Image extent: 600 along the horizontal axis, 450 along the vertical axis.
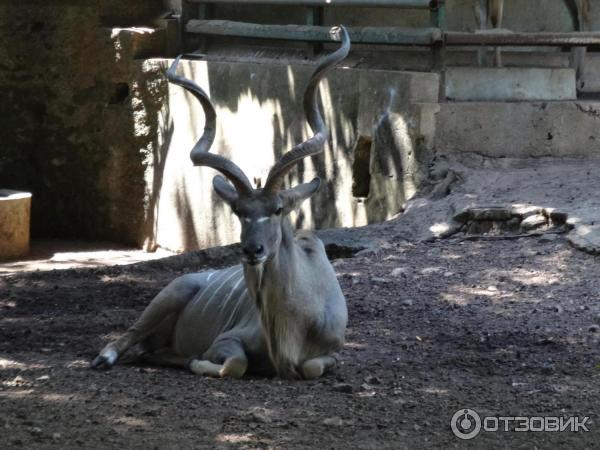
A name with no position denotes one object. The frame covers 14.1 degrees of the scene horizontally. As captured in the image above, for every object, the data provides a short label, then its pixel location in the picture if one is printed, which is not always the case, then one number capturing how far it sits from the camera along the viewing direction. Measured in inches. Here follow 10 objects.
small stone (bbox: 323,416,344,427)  342.5
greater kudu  402.5
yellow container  873.3
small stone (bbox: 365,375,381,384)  393.9
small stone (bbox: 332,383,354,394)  383.3
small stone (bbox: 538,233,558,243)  574.6
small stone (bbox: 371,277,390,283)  546.6
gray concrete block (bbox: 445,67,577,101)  713.7
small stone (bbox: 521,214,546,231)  596.8
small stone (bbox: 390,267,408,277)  554.2
